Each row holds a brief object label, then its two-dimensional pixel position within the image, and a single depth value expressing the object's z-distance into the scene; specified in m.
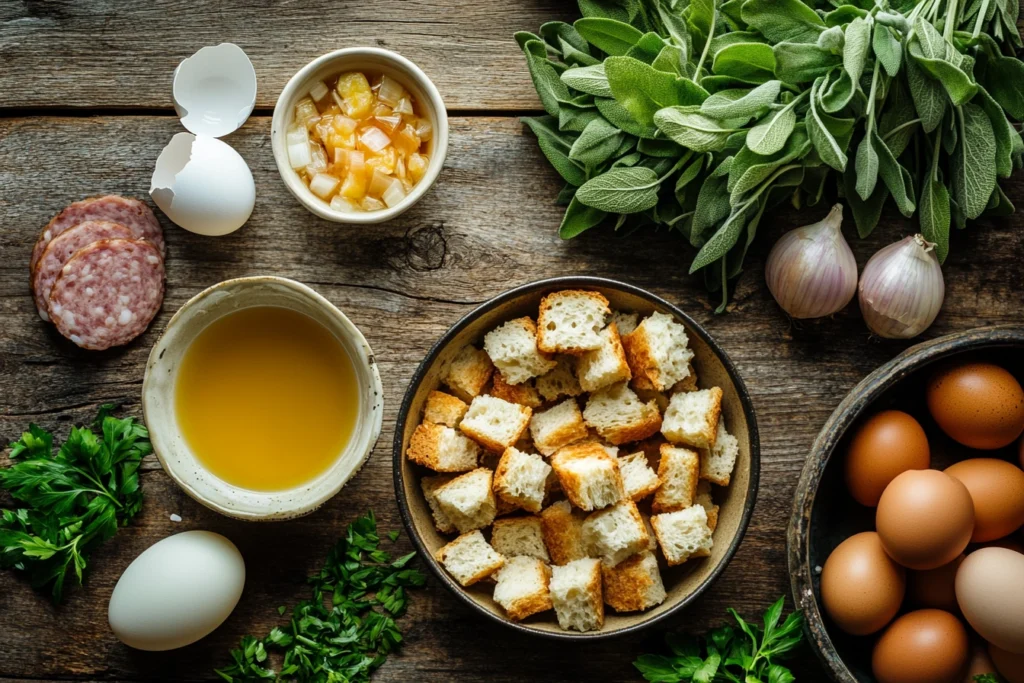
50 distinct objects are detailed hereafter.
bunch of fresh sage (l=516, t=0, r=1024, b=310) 0.72
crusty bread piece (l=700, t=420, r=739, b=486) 0.74
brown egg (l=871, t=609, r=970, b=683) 0.73
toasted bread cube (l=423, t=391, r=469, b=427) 0.75
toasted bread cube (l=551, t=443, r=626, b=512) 0.72
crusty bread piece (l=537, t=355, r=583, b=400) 0.76
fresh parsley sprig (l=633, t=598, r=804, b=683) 0.74
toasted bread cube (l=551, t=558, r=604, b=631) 0.72
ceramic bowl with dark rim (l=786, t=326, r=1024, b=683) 0.72
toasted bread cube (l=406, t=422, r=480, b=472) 0.74
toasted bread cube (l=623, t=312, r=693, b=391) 0.73
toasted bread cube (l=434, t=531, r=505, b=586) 0.73
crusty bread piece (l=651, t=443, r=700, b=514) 0.74
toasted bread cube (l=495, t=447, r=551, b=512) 0.73
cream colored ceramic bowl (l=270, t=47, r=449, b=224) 0.75
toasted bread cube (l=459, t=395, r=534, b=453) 0.74
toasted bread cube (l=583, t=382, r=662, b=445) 0.74
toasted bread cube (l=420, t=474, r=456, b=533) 0.75
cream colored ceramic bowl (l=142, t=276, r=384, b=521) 0.73
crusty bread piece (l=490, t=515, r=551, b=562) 0.75
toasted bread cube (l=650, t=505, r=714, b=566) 0.73
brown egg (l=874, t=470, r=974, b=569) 0.71
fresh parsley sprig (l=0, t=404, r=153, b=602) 0.75
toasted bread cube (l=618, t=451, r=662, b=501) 0.74
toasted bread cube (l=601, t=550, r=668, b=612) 0.73
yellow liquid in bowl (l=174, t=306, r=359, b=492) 0.76
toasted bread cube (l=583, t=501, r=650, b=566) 0.73
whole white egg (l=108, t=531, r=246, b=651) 0.74
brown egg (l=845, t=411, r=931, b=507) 0.74
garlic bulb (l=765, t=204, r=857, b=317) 0.76
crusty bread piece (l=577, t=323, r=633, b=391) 0.73
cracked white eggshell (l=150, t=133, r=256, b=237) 0.75
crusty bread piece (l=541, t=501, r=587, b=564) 0.75
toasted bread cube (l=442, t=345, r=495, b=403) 0.75
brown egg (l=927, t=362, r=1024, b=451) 0.74
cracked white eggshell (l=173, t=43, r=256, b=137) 0.77
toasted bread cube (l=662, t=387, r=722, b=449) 0.73
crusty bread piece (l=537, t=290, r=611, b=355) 0.73
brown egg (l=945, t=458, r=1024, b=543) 0.74
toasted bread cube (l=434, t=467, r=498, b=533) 0.73
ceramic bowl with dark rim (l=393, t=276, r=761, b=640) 0.72
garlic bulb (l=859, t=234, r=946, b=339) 0.76
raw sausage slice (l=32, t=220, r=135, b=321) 0.78
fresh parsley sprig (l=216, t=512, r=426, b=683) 0.77
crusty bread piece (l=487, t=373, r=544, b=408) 0.76
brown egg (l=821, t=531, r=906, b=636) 0.73
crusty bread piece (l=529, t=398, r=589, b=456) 0.75
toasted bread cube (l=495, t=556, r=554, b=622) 0.73
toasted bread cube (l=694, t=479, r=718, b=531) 0.75
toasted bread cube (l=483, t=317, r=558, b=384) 0.74
